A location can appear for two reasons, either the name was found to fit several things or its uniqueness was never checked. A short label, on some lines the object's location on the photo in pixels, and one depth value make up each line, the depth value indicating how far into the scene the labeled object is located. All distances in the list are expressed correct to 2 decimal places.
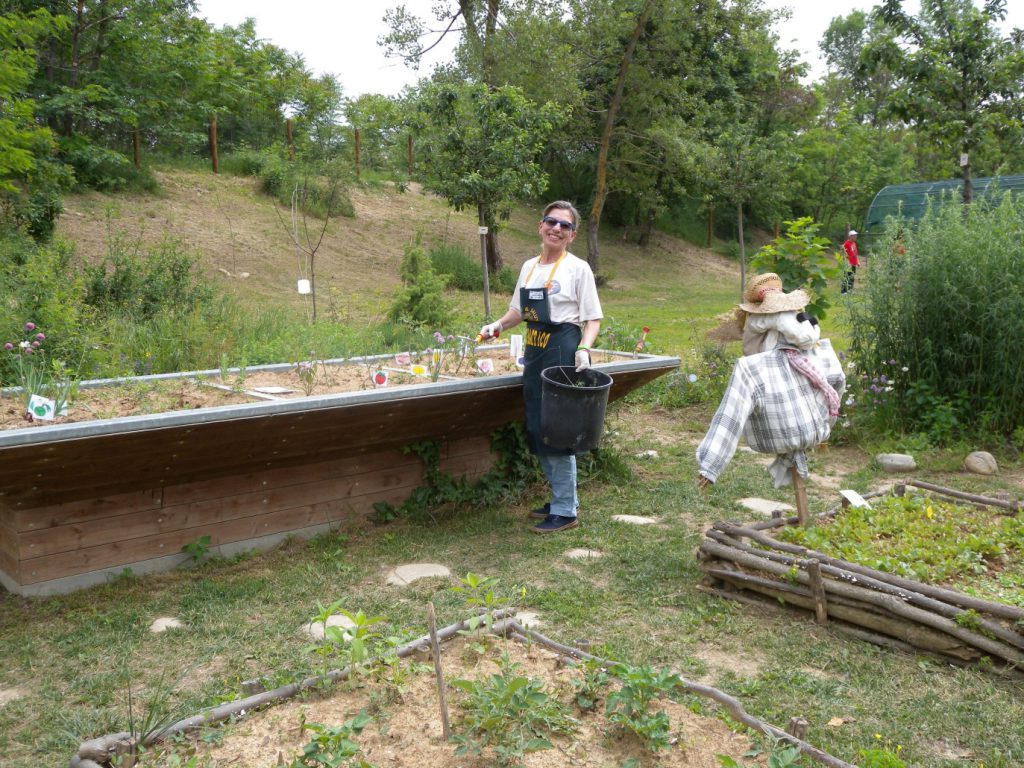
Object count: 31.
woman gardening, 4.93
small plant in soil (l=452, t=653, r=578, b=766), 2.20
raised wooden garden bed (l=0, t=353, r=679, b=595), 3.63
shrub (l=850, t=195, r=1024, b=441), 6.70
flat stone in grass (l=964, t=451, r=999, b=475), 6.36
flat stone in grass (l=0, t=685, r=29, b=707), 3.06
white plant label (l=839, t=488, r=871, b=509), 4.48
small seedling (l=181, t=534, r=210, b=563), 4.34
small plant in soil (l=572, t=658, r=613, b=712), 2.49
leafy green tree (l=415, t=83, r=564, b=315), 11.25
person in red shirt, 13.37
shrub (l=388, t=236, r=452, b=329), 9.38
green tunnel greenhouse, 22.17
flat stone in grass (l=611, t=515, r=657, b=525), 5.33
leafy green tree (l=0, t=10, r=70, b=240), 9.31
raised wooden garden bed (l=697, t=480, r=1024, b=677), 3.19
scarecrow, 4.06
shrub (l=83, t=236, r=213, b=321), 7.72
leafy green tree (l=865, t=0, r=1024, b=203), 11.75
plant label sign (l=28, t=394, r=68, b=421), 3.69
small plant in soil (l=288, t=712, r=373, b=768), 2.04
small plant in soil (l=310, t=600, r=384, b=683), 2.54
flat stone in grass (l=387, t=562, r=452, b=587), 4.28
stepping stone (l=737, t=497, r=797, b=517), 5.52
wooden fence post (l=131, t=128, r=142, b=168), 18.88
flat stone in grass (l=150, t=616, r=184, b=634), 3.66
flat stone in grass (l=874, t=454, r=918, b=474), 6.56
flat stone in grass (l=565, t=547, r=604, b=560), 4.66
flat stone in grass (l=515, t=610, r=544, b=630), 3.70
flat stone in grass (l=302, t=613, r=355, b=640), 3.64
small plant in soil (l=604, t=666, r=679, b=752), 2.28
